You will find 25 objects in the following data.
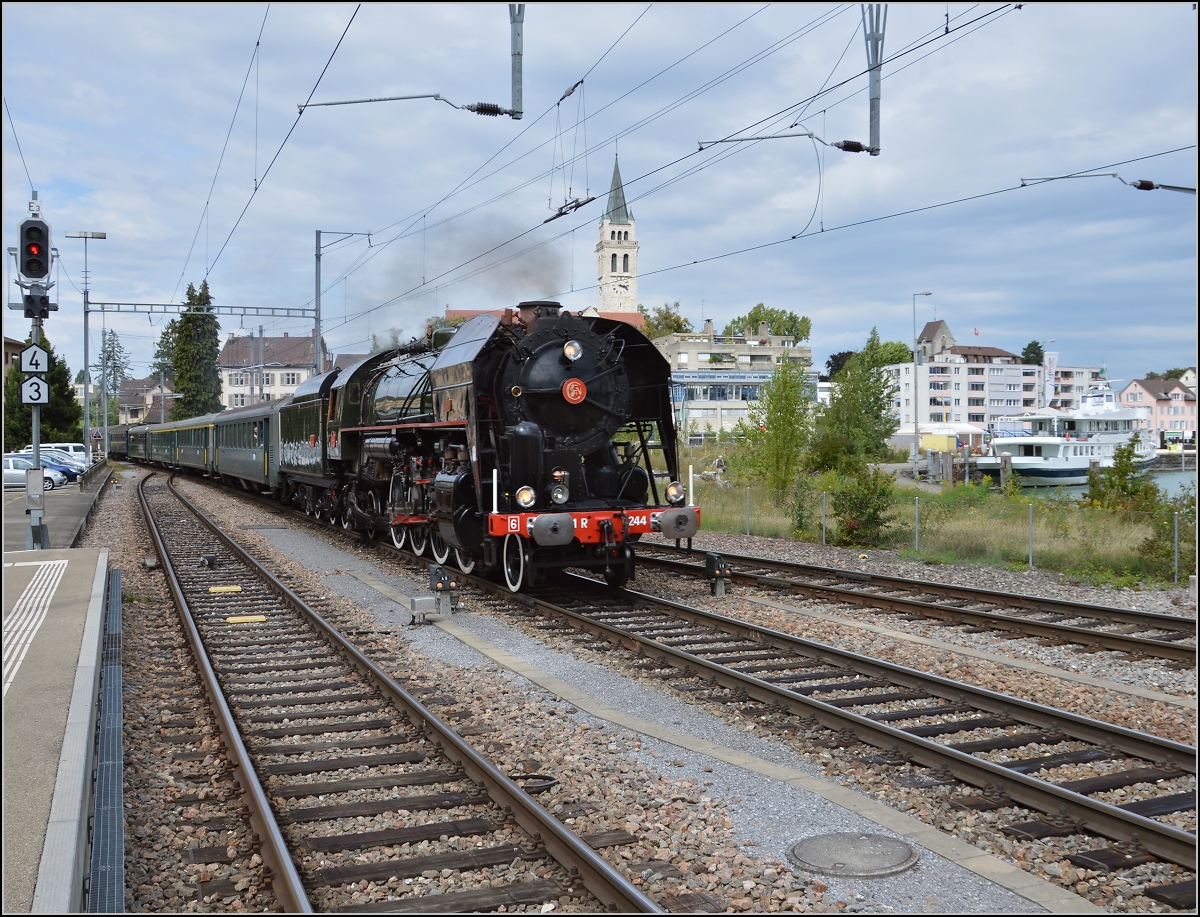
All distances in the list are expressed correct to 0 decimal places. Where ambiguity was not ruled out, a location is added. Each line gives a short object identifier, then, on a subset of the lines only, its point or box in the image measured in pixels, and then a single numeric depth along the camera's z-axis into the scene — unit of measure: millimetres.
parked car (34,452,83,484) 38594
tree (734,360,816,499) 25344
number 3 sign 14180
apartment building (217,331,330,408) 94938
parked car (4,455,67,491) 35406
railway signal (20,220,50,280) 12867
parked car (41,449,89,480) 41062
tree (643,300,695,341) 102562
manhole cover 4684
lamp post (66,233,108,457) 44125
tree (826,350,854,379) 121394
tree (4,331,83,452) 49531
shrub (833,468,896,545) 17984
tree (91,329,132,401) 110600
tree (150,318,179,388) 111188
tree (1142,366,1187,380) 124875
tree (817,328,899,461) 41062
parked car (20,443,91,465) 44581
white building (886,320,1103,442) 97812
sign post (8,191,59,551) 12969
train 11484
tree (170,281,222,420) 73438
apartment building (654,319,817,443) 74250
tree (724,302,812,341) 110562
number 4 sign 14542
